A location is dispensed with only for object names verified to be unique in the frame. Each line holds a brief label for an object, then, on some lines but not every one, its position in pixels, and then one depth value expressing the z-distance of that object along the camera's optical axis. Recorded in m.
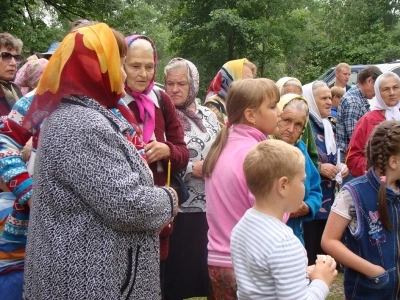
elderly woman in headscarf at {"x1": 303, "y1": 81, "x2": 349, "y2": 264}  4.40
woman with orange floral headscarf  1.80
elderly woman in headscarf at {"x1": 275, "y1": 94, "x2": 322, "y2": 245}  3.02
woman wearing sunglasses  3.34
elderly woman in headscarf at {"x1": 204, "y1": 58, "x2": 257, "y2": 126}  4.05
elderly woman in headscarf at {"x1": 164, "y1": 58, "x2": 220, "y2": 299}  3.39
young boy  1.75
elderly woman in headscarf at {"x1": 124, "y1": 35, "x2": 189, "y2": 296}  2.90
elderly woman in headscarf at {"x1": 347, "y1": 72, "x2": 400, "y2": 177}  4.16
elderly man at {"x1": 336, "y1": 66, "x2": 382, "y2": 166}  5.22
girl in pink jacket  2.38
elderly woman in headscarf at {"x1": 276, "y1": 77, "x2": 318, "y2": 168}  3.74
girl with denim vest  2.43
